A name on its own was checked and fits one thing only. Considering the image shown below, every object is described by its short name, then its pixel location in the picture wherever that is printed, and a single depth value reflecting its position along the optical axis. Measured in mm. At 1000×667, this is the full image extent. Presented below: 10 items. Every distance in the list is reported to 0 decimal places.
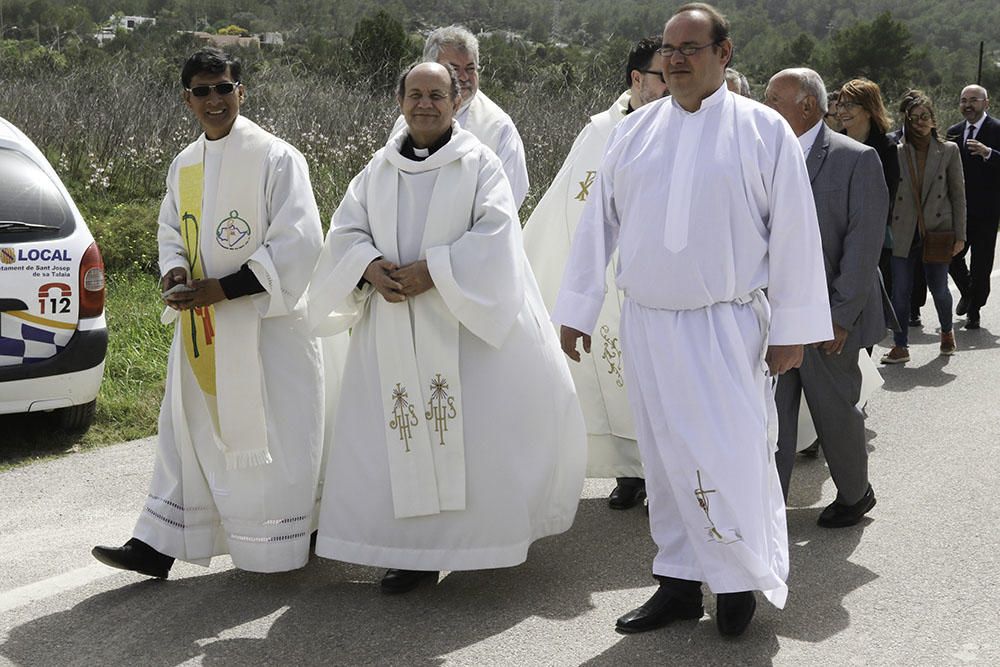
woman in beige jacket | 9828
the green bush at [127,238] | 11297
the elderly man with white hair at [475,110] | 6609
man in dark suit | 10711
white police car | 6707
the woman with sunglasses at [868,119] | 7949
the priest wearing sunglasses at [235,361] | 5180
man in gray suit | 5660
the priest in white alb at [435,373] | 5070
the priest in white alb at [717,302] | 4492
